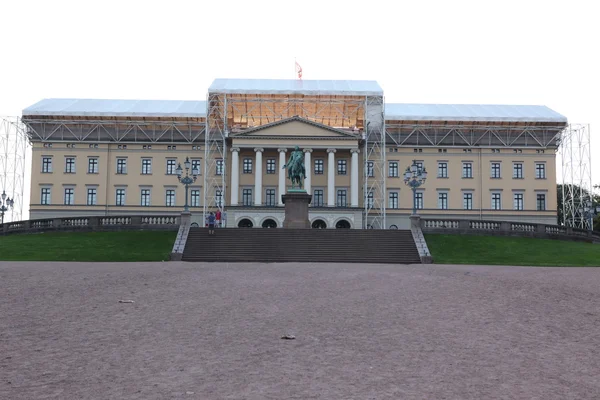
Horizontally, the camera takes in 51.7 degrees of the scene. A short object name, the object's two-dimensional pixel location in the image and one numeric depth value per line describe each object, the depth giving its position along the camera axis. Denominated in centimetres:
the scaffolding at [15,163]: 6594
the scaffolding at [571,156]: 6749
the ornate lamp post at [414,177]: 3803
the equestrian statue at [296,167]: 5100
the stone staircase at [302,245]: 3225
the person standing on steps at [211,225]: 3728
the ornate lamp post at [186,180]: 4066
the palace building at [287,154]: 6981
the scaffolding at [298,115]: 6762
